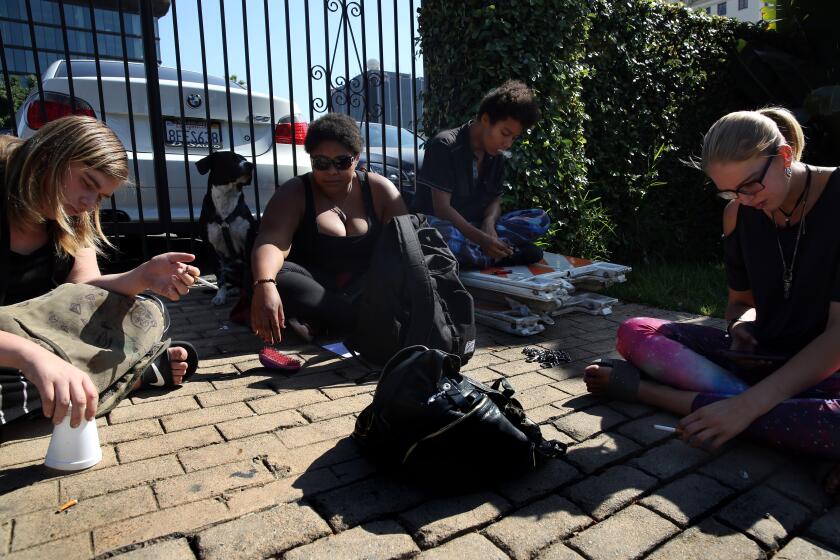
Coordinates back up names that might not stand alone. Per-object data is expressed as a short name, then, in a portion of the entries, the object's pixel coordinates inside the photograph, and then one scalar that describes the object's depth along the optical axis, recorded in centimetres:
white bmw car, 470
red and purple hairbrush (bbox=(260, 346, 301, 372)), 315
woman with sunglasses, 363
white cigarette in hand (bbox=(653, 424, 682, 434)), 231
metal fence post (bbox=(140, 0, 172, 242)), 466
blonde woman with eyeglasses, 214
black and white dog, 435
